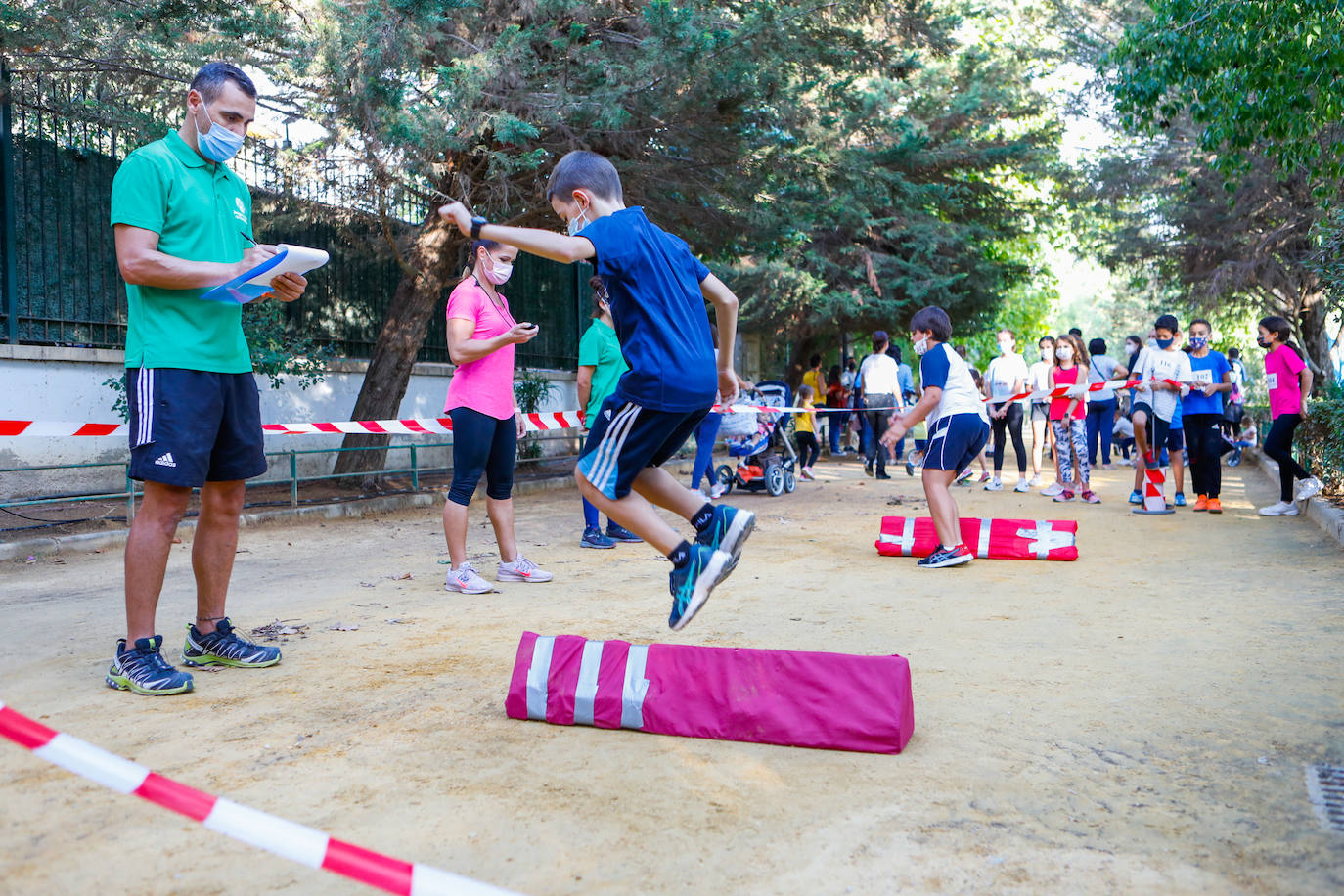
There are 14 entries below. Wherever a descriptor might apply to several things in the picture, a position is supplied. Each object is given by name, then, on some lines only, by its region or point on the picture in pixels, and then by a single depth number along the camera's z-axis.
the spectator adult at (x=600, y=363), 7.63
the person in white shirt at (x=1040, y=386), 13.26
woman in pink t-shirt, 5.97
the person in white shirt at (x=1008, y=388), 13.32
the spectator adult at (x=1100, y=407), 13.29
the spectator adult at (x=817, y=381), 20.78
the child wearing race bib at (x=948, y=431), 7.11
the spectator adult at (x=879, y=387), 15.43
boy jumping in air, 3.64
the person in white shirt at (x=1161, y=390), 10.26
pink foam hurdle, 3.28
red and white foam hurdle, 7.38
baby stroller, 12.48
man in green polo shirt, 3.88
